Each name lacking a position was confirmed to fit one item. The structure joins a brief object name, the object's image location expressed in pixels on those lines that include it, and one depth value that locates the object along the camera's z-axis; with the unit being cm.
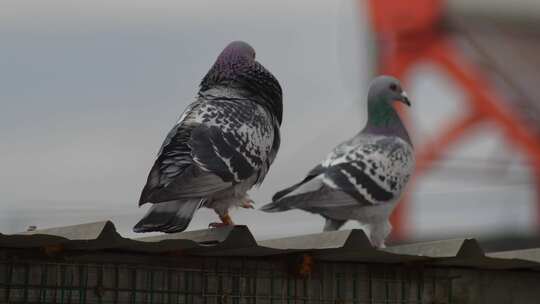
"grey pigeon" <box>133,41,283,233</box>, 1032
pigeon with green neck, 1236
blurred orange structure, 2923
